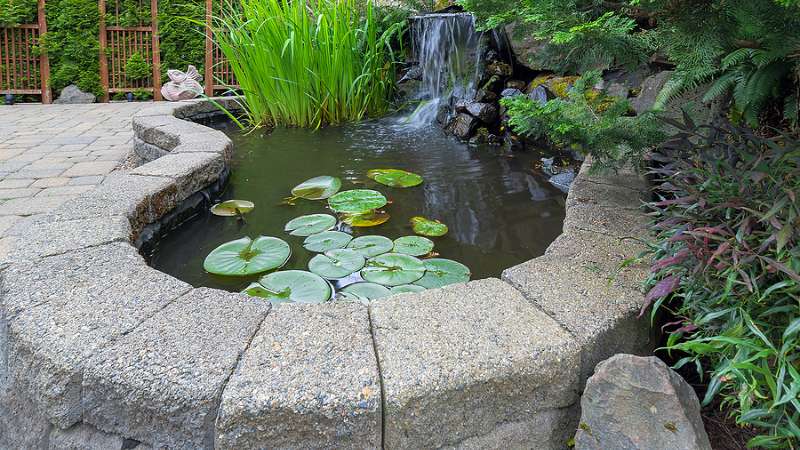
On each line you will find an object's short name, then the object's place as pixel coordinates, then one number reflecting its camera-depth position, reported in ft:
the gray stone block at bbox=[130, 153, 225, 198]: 7.55
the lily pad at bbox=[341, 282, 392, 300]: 5.68
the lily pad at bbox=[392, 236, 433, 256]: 6.56
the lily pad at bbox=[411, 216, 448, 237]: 7.14
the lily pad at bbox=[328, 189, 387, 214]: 7.83
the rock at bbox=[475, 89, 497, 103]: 13.44
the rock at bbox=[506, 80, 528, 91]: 13.92
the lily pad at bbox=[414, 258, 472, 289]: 5.90
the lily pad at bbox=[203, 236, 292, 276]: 6.08
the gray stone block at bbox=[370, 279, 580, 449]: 3.34
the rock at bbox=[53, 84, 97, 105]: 21.45
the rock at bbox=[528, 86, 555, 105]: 12.26
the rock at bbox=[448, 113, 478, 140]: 12.66
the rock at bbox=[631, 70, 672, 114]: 7.61
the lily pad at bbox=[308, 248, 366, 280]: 6.10
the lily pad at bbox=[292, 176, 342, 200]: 8.44
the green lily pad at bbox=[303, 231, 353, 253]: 6.72
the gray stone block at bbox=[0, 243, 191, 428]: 3.58
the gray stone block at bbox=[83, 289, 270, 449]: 3.32
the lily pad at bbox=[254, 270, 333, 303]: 5.54
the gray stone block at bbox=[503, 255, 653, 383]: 3.87
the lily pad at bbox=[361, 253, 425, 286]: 5.92
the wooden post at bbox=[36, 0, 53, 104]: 21.53
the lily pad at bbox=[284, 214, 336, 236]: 7.17
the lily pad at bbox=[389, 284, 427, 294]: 5.73
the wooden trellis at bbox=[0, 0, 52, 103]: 21.34
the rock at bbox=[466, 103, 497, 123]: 12.72
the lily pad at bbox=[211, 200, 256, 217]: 7.82
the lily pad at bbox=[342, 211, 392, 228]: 7.40
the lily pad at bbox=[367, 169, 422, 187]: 9.08
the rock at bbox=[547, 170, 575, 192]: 9.16
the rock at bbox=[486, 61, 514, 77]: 14.37
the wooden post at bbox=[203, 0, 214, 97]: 22.47
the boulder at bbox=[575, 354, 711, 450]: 3.21
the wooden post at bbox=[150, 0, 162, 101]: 22.54
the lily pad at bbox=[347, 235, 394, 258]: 6.55
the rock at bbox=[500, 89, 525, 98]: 13.45
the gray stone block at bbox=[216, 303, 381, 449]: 3.20
